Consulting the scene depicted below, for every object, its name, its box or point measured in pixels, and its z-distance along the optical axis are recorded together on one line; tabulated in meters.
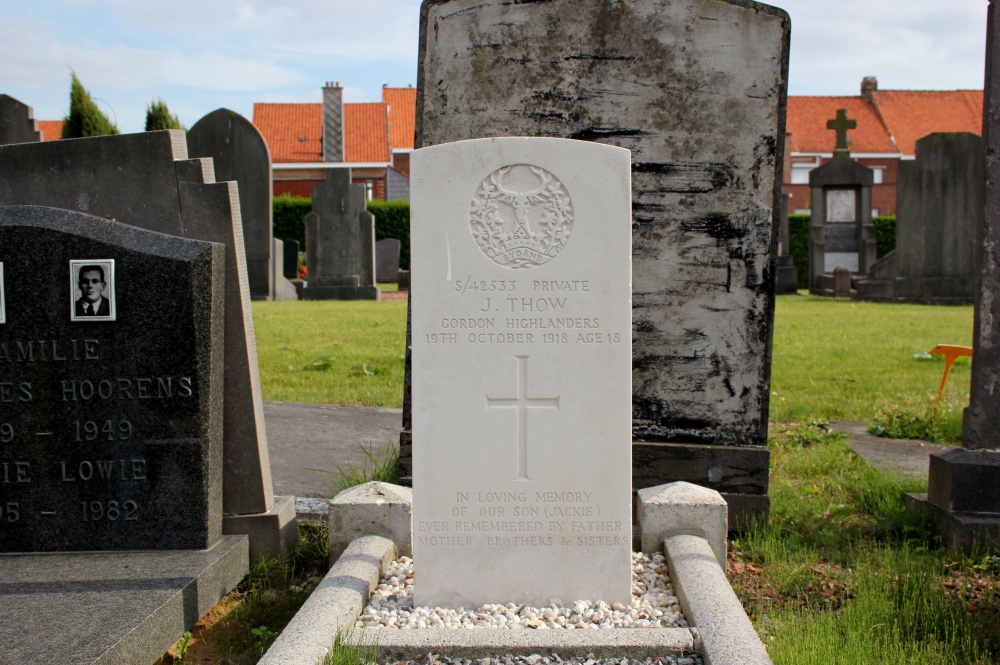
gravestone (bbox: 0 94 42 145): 13.16
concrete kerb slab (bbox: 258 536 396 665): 2.58
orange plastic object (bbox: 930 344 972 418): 5.00
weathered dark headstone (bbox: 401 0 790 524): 4.22
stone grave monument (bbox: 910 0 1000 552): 3.82
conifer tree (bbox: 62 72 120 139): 18.53
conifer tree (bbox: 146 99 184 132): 19.48
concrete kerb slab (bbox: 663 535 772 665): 2.56
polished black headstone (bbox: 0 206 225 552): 3.46
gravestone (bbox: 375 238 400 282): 24.05
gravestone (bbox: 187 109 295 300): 14.52
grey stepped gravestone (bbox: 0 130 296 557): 3.63
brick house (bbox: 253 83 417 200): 39.81
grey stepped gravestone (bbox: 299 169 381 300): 17.14
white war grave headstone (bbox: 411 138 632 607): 3.20
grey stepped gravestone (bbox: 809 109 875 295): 20.22
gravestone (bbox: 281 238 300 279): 19.88
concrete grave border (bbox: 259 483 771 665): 2.60
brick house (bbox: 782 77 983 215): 46.31
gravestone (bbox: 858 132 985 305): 15.50
